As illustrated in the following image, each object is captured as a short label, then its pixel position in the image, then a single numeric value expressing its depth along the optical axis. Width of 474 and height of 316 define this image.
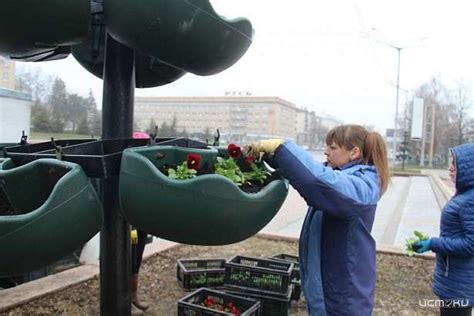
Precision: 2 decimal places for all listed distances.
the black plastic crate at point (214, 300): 3.22
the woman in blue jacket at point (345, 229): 2.01
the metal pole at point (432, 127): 37.82
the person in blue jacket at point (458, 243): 2.79
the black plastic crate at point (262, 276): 3.79
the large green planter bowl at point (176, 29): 1.96
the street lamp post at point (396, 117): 31.59
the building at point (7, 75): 13.70
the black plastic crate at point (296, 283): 4.07
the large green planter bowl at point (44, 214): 1.65
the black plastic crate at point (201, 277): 4.37
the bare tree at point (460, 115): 43.53
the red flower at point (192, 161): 1.95
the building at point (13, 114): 8.09
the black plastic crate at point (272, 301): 3.70
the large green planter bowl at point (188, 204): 1.80
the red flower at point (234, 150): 2.15
